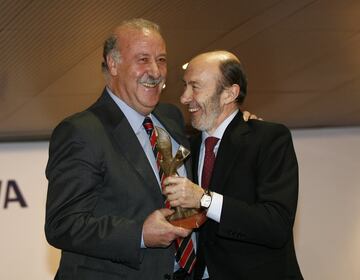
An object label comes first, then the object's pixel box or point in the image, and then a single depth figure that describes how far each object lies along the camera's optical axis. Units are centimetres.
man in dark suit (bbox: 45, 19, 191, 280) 226
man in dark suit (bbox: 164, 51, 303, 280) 251
